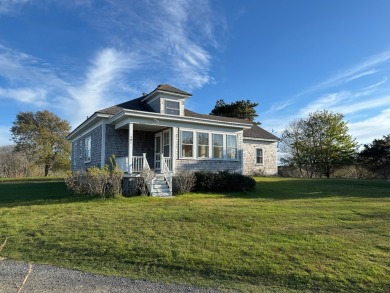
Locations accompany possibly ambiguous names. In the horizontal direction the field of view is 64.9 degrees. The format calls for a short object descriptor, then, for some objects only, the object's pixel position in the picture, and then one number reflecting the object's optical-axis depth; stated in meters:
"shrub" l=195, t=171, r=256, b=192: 14.62
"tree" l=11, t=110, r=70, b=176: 35.38
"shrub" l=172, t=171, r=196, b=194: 14.01
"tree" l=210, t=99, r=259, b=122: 40.34
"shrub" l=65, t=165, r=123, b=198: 11.96
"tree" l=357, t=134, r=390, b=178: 28.66
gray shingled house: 14.85
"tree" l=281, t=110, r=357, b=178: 29.09
